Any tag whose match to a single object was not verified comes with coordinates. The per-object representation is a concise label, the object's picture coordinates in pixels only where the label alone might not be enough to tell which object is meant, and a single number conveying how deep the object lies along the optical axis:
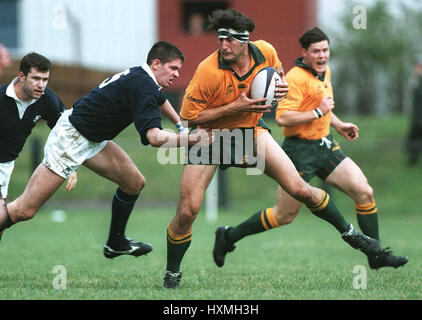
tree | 42.75
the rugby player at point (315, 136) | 13.87
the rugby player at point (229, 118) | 11.79
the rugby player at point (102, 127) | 11.70
